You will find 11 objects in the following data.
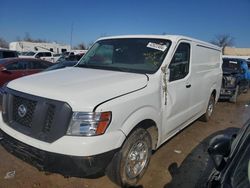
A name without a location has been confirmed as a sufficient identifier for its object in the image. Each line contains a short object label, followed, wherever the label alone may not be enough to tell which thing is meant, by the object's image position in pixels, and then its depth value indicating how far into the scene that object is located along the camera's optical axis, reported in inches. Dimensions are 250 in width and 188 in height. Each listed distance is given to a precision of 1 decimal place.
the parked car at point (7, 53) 442.0
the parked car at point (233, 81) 281.1
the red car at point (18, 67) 269.0
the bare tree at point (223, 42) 2425.8
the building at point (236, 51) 2007.6
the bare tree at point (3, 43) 2047.9
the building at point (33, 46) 1024.9
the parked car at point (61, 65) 265.1
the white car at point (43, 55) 744.3
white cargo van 76.3
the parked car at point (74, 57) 595.1
